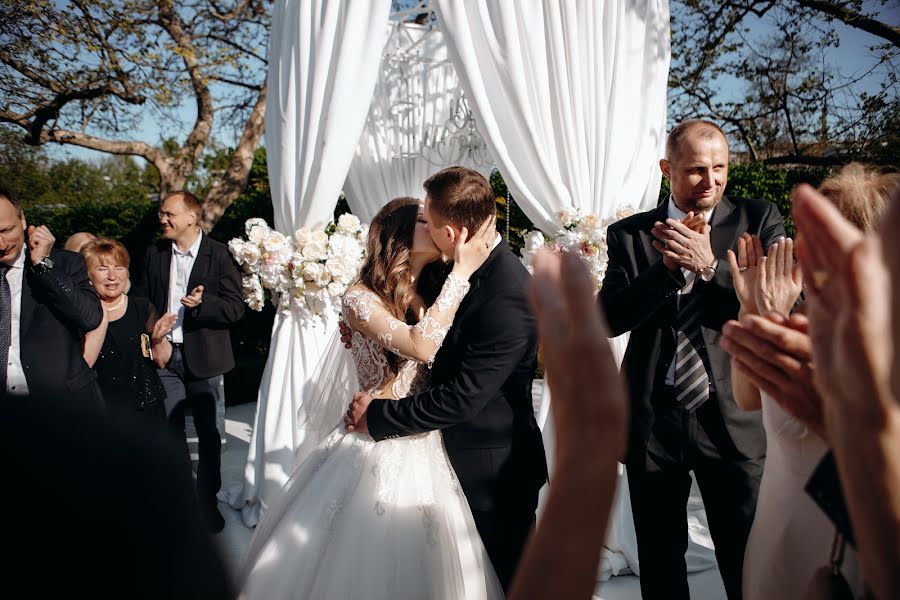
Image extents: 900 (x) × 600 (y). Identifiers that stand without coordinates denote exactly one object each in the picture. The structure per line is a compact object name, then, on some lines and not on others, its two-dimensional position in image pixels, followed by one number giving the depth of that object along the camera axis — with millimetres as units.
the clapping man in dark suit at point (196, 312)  4094
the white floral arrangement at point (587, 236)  3375
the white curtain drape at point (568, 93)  3480
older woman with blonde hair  3422
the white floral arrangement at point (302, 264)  3941
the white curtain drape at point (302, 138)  3832
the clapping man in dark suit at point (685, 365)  2232
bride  1915
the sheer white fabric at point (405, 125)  5203
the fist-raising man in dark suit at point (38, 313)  2773
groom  2014
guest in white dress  957
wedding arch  3486
